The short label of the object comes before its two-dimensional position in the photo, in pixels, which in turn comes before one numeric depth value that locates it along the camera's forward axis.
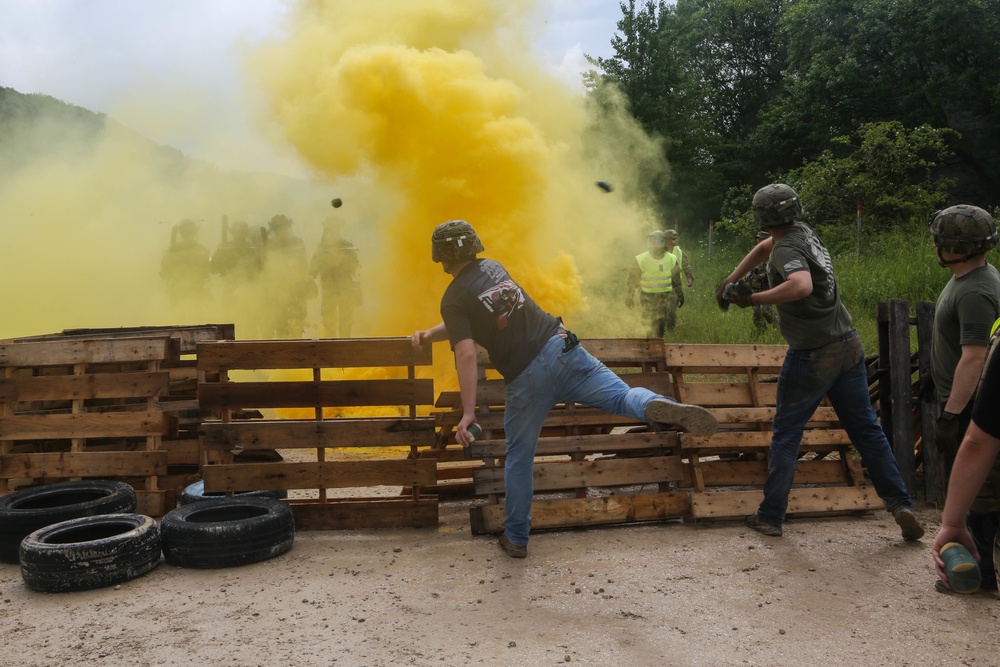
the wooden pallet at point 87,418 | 6.15
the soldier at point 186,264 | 15.63
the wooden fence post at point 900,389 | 6.17
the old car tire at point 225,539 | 5.02
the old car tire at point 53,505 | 5.27
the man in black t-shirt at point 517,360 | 4.85
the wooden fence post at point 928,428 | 6.06
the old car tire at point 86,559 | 4.65
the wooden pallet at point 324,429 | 5.75
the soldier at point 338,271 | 13.91
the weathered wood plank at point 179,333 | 7.39
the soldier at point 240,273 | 15.38
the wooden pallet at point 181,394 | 6.39
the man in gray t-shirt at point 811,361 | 4.92
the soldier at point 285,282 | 15.20
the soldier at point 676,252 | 12.03
